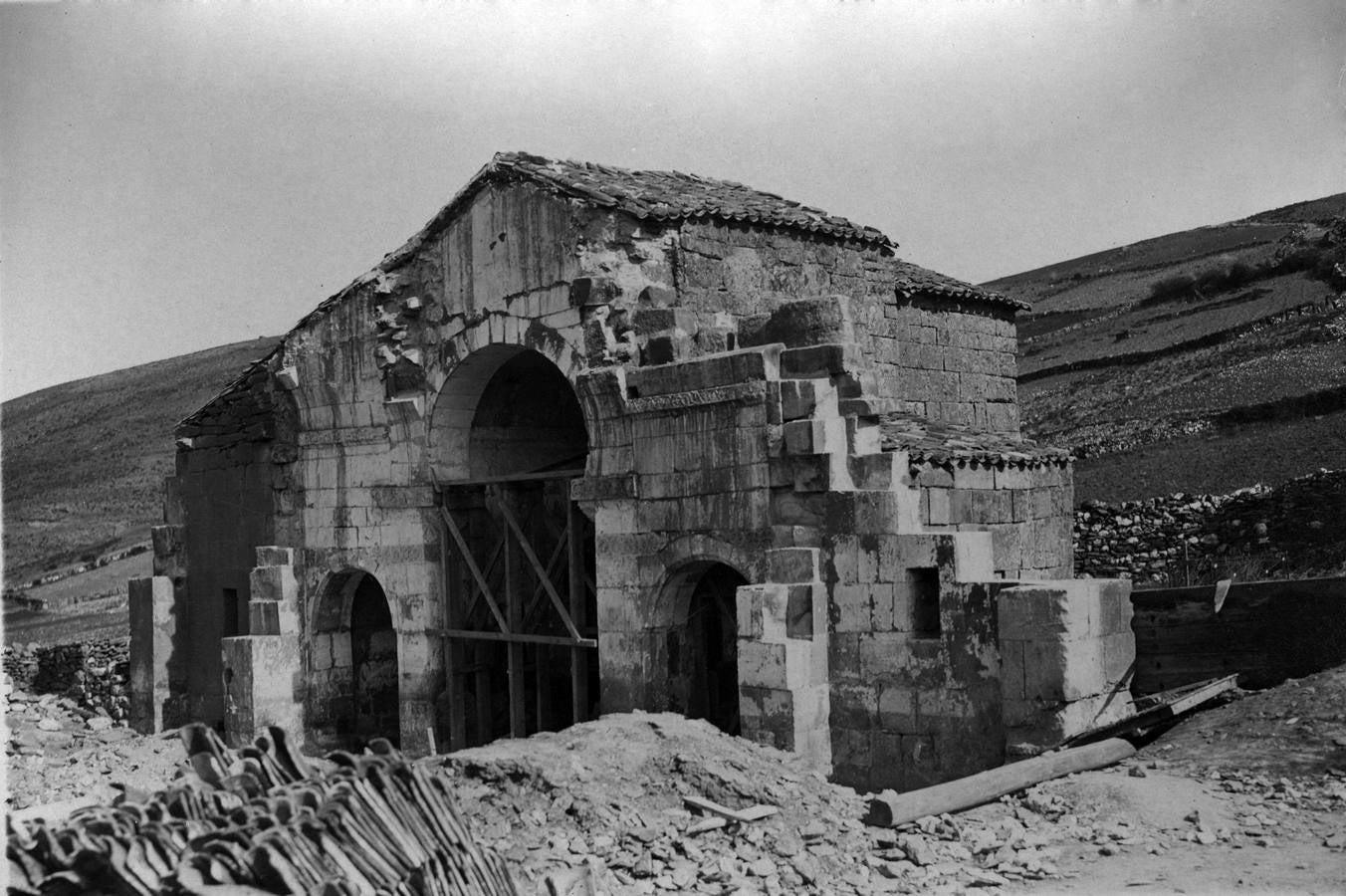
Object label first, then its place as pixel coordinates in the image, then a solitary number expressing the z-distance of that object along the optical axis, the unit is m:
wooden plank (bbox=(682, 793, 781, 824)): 9.40
